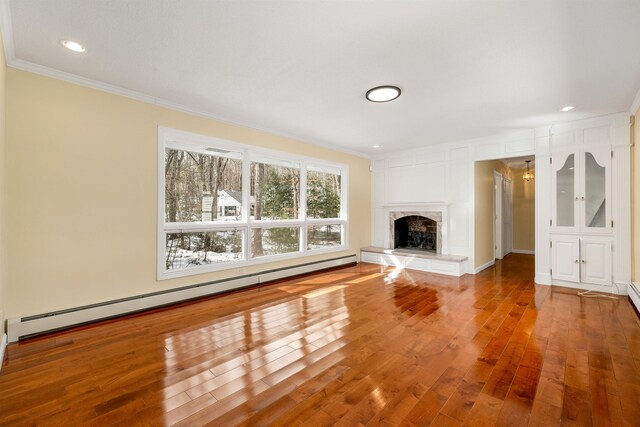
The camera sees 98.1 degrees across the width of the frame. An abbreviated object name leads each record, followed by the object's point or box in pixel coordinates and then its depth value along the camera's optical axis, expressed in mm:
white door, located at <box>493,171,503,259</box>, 6648
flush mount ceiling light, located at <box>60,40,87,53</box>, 2374
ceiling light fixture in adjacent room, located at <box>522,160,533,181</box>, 7511
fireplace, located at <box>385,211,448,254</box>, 6297
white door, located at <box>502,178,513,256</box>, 7484
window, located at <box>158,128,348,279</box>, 3744
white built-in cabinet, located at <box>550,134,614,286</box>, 4109
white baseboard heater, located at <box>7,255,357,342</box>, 2678
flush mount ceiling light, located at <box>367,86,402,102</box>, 3176
